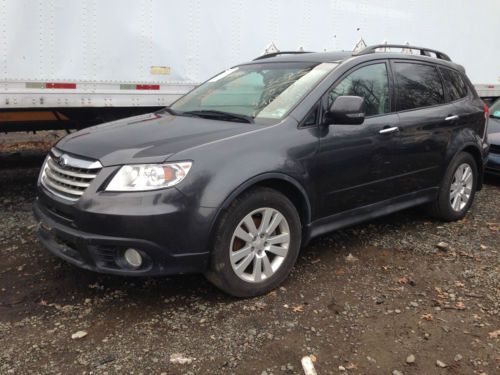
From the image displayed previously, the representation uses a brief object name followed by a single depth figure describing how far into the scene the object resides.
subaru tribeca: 3.03
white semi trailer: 4.93
